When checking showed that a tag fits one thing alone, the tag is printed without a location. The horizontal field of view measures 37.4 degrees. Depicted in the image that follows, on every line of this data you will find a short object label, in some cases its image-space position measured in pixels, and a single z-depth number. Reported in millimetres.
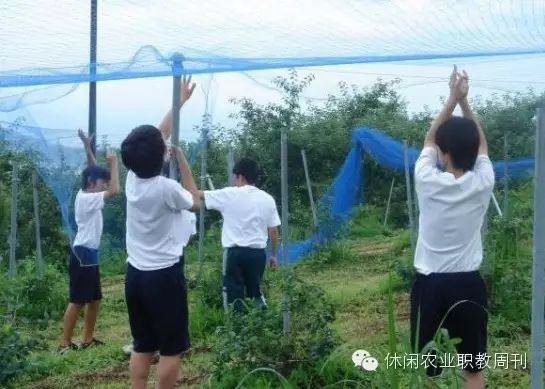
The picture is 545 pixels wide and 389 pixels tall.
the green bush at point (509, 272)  5512
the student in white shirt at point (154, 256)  3357
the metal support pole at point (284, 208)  4152
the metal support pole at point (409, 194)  6977
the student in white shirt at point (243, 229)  5234
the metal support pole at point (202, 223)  7219
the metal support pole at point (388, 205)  14233
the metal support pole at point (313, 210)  10362
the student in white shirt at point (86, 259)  5332
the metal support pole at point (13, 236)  6516
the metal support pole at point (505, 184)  6265
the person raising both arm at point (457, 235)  2930
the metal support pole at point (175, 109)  3670
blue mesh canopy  3545
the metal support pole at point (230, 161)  7981
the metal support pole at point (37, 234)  7355
